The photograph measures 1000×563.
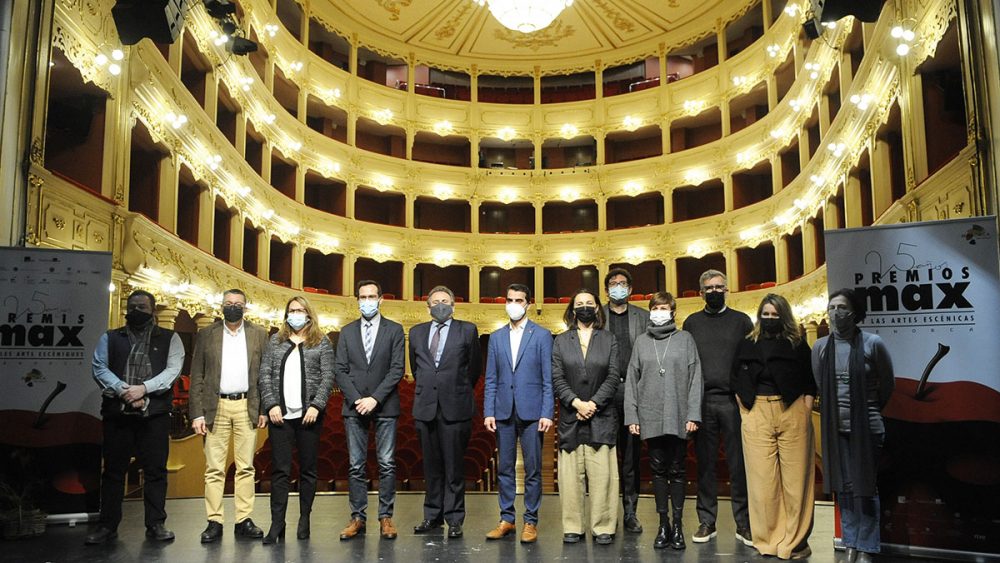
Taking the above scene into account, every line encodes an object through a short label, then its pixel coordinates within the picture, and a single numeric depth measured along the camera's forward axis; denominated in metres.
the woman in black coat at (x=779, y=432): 4.39
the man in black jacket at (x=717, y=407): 4.76
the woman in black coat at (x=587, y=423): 4.75
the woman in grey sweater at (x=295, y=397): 4.91
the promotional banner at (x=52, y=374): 5.25
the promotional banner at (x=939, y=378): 4.29
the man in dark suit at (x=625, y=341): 5.05
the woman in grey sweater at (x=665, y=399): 4.62
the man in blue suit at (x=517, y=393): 4.91
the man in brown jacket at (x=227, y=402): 4.93
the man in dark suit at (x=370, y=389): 4.95
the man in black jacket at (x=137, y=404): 4.89
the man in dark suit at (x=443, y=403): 5.01
